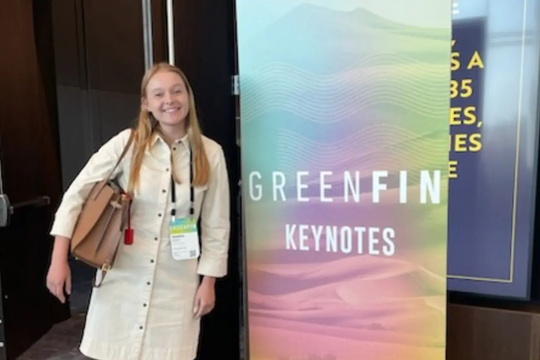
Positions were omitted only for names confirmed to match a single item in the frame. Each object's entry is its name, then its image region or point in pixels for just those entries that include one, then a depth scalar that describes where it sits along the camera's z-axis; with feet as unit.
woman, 5.04
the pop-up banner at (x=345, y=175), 4.73
